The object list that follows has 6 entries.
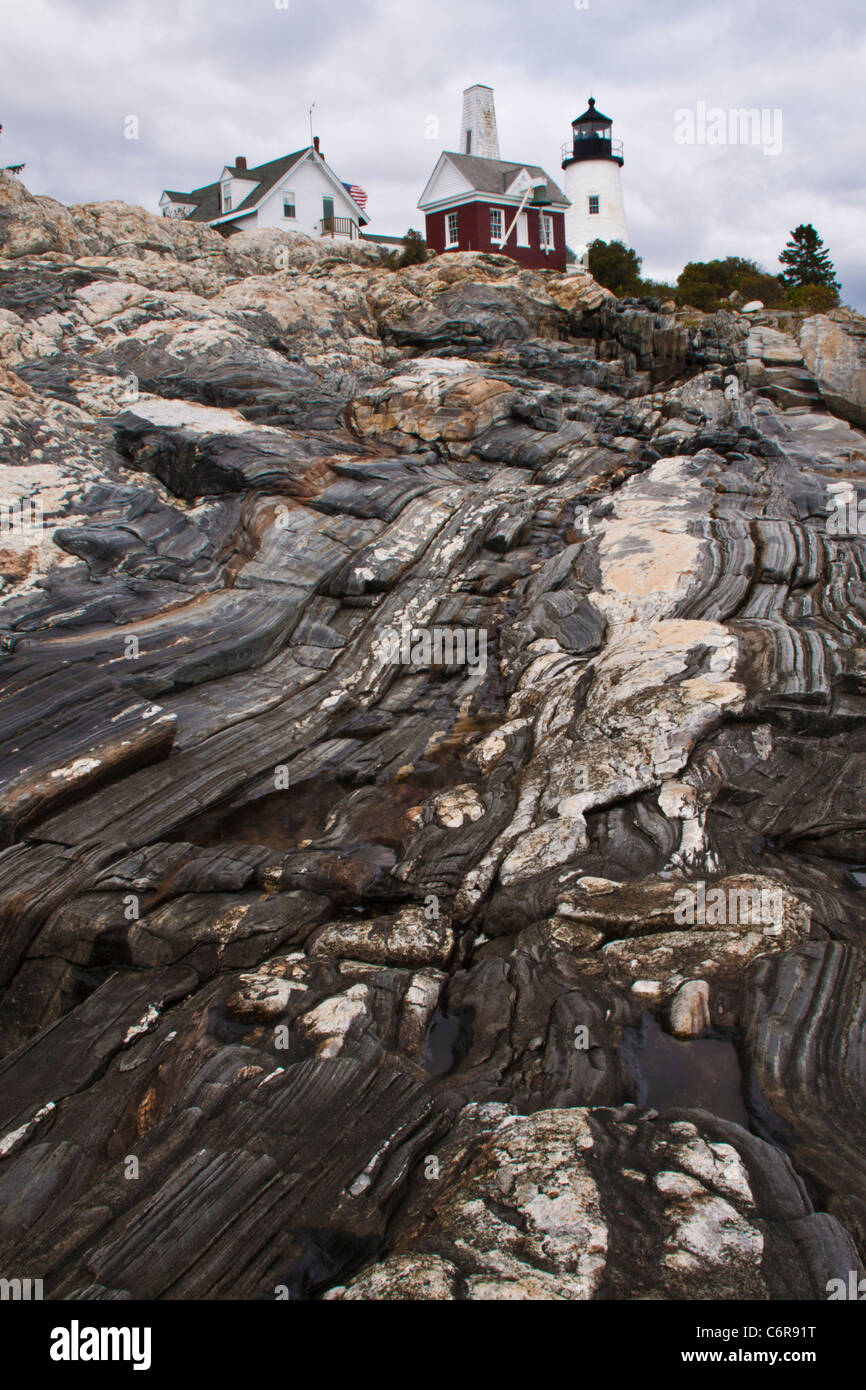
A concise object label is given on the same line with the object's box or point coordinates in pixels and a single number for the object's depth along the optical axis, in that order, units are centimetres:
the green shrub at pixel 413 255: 4581
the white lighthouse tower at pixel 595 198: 7219
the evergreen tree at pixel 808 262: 6219
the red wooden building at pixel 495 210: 6328
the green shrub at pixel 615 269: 5538
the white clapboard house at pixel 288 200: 6859
